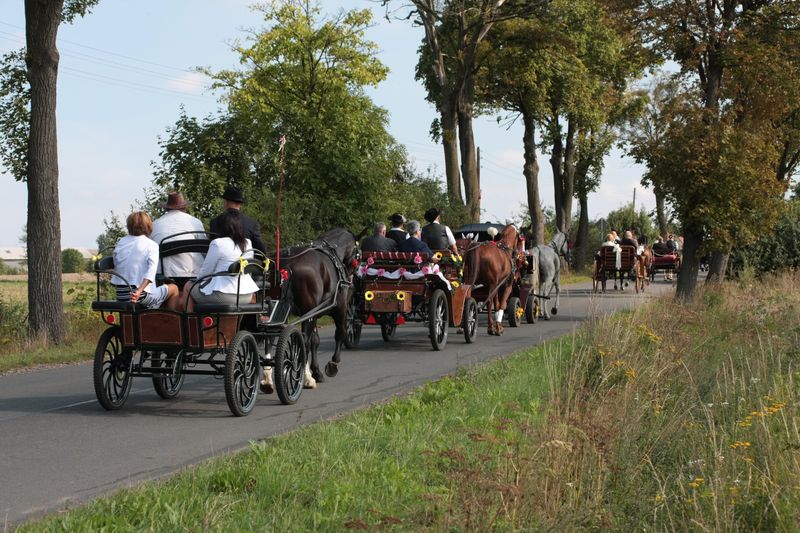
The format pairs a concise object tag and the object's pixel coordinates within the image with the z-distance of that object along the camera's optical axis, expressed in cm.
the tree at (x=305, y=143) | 2684
